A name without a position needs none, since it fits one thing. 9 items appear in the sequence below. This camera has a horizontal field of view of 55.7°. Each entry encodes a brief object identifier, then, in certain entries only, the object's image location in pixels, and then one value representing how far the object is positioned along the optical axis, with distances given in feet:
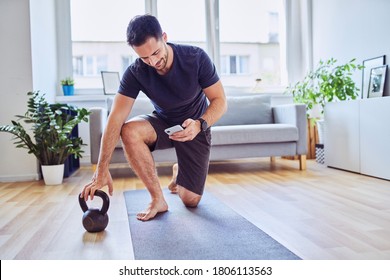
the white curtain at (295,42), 14.05
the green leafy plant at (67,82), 12.28
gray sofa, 9.70
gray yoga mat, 3.94
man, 5.24
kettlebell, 4.88
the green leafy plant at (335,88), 10.30
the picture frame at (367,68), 9.83
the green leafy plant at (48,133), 8.96
